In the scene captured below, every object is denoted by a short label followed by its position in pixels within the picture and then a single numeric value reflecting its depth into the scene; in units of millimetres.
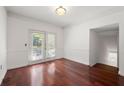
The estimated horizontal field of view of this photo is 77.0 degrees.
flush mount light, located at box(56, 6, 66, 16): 2530
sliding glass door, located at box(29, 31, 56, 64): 4462
